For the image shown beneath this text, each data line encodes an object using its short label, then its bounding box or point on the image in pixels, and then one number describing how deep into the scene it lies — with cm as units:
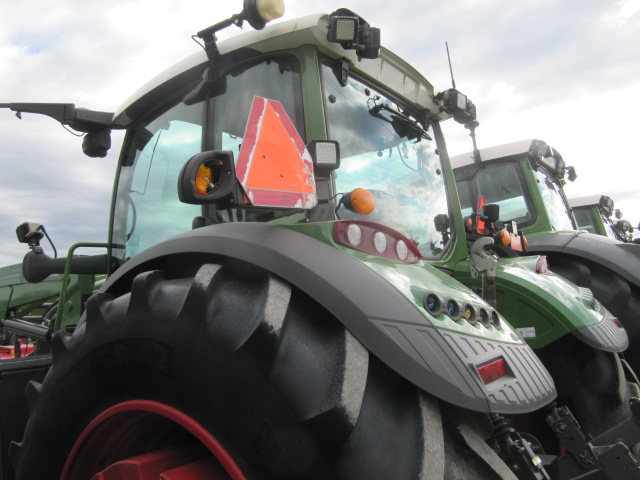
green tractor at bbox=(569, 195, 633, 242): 862
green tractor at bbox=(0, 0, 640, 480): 106
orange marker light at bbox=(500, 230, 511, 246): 281
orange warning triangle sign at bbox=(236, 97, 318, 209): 134
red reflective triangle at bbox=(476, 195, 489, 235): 290
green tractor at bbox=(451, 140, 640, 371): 369
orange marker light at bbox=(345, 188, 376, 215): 164
